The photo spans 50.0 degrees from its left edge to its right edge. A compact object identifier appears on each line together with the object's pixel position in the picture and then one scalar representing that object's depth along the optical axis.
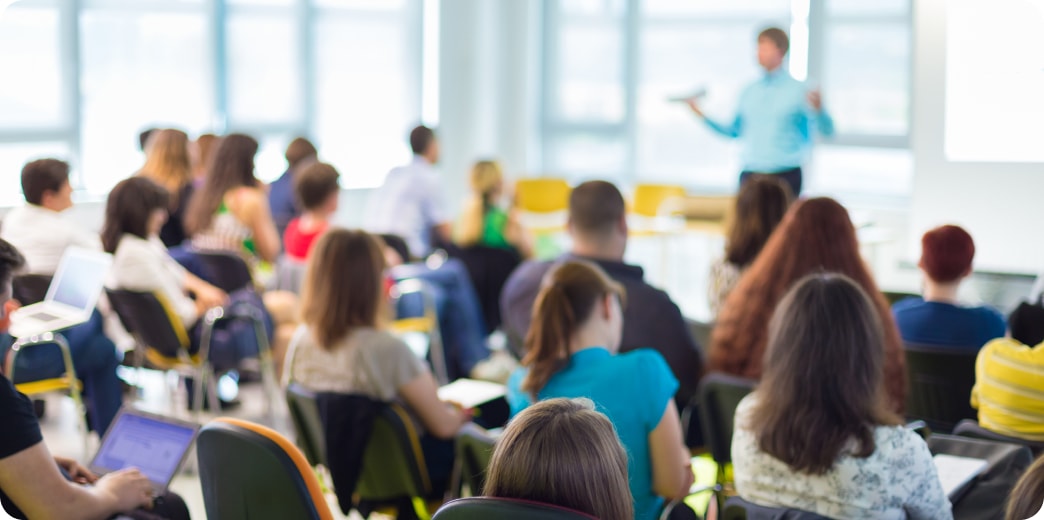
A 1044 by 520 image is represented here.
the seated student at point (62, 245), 4.68
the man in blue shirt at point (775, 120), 6.60
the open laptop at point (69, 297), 4.18
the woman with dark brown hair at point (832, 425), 2.22
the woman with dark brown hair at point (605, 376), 2.62
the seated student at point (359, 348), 3.30
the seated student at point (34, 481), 2.33
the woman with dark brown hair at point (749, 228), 4.18
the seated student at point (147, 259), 4.65
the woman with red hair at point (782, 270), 3.44
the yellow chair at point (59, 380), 4.27
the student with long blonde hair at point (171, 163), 5.98
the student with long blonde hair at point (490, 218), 6.17
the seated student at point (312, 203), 5.39
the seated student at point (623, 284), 3.60
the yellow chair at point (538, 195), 9.22
